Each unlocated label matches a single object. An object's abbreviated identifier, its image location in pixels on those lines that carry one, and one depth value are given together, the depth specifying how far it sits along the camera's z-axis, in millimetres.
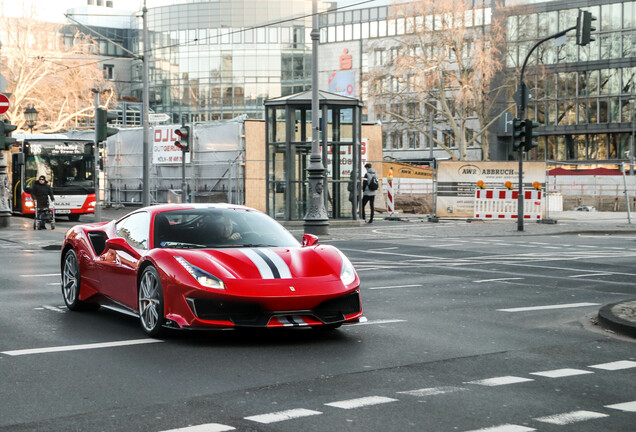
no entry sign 26031
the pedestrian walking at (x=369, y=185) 32719
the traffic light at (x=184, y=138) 30609
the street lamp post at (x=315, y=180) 25688
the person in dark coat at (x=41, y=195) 30188
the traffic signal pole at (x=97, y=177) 24203
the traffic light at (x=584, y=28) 28078
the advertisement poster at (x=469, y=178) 34531
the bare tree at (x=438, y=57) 60656
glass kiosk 30250
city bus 38188
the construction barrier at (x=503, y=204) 32969
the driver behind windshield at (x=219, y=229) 9617
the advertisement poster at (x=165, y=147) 43594
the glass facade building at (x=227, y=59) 97938
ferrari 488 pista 8469
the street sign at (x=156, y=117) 34856
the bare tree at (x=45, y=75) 55438
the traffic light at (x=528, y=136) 27891
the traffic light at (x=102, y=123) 24078
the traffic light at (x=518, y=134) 27875
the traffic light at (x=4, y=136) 27703
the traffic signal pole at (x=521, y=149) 27906
